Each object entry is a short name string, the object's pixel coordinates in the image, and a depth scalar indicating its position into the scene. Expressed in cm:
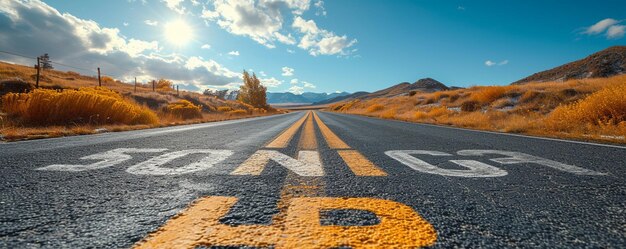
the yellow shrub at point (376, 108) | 3691
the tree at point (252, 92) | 5419
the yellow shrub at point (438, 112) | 1729
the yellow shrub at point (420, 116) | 1706
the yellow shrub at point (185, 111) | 1830
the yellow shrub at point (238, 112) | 2888
